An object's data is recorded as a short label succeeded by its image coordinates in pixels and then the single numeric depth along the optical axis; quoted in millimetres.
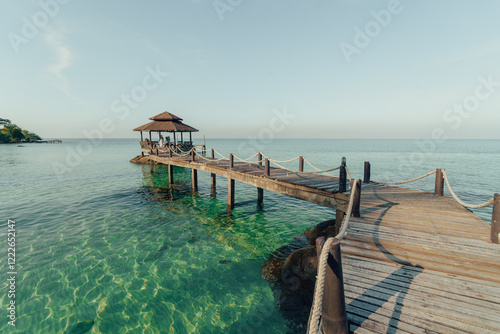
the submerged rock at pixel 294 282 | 5008
